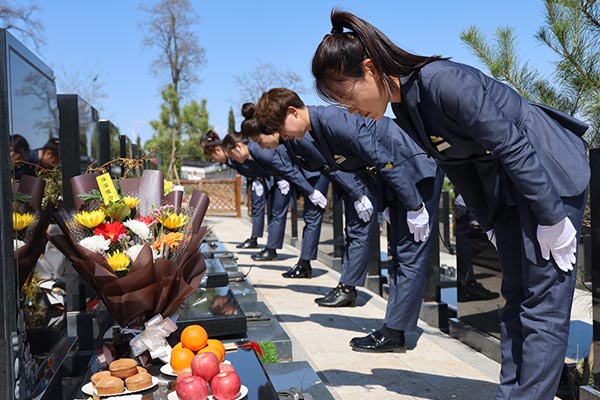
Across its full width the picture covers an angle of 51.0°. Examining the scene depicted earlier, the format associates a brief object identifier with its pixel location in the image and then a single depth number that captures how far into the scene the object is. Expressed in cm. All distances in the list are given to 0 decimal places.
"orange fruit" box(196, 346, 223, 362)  216
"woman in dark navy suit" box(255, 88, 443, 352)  358
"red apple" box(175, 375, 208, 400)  180
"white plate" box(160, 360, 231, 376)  212
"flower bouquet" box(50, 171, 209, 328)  211
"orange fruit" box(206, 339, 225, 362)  219
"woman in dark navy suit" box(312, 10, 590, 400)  198
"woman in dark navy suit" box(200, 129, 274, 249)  858
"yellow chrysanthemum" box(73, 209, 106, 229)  218
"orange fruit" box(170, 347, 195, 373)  212
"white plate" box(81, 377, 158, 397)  192
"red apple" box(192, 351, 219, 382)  192
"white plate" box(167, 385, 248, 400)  184
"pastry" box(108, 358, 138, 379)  201
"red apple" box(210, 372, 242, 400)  181
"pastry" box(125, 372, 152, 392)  196
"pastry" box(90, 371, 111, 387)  193
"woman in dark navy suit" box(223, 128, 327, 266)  668
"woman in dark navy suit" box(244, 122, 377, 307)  485
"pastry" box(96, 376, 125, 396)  190
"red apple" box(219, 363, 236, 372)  198
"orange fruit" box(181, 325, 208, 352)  221
